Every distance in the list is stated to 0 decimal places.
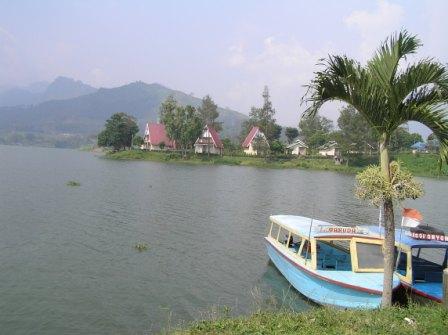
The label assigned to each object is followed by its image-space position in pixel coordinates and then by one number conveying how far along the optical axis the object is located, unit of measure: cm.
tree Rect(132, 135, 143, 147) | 14018
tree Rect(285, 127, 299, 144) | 15862
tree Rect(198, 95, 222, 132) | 14588
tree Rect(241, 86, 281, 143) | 13175
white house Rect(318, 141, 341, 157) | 12915
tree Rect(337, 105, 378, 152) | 11606
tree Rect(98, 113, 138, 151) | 13338
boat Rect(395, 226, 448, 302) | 1734
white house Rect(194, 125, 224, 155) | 13300
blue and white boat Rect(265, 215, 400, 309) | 1652
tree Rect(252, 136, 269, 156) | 12275
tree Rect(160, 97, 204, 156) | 11706
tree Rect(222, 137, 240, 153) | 13438
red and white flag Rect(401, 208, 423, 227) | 1748
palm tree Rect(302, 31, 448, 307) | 1105
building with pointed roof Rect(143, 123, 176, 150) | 13862
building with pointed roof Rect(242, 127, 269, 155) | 12689
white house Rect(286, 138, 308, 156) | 13938
